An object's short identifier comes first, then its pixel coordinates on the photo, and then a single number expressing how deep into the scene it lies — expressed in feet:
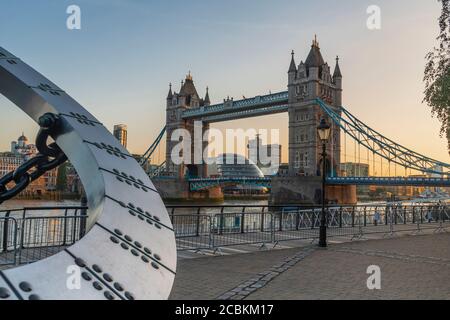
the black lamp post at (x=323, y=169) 32.63
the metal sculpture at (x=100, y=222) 5.02
